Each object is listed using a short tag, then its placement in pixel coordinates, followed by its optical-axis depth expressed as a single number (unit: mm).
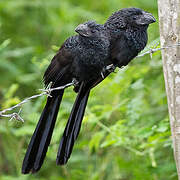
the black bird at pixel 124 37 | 6250
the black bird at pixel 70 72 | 5953
